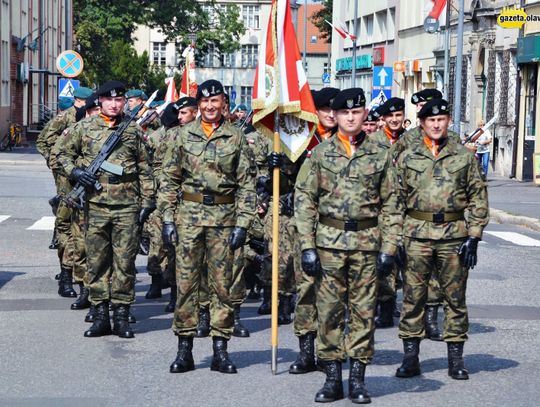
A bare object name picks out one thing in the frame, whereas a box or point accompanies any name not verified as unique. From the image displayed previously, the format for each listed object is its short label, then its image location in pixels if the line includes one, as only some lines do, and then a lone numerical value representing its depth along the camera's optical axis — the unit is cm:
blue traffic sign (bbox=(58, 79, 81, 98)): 3681
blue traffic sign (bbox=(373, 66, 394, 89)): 4141
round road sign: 3647
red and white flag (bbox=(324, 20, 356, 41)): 5088
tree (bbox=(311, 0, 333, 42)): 9649
